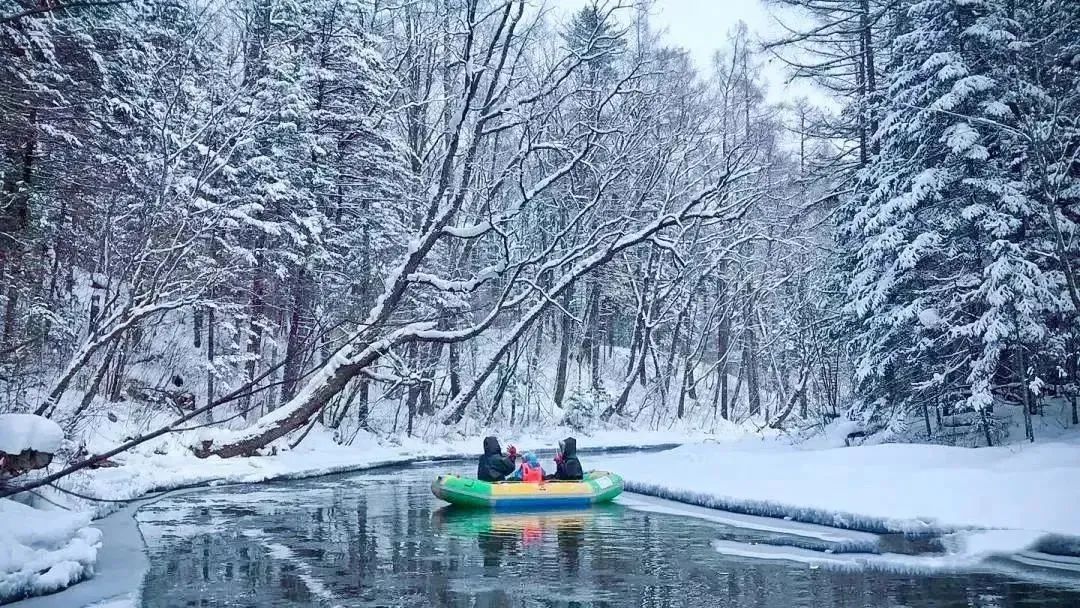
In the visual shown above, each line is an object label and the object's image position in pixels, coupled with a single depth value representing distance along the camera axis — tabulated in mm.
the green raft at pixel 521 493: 16203
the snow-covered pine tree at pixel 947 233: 16219
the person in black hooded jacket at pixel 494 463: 16734
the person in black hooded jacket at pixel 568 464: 17109
